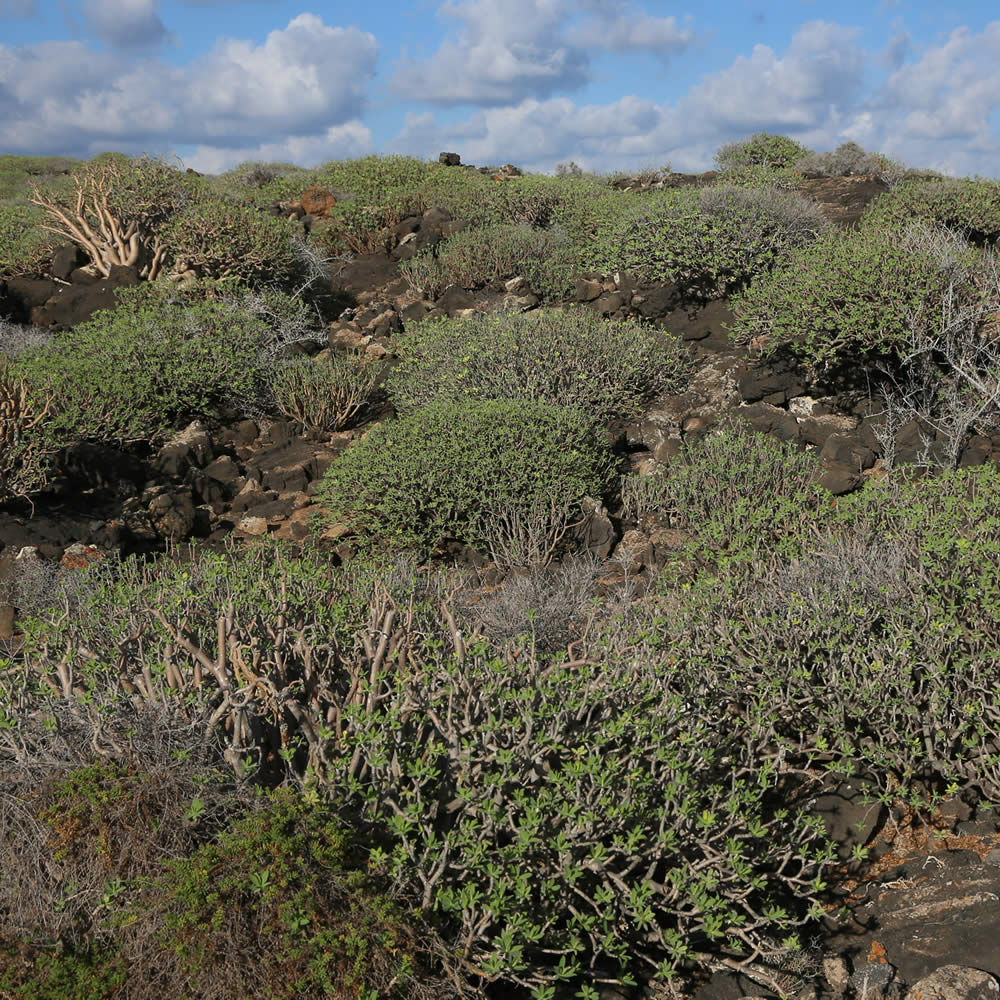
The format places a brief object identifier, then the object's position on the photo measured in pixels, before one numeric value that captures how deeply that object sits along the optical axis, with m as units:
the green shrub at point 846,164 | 21.45
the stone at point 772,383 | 9.22
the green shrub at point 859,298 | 8.40
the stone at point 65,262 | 13.51
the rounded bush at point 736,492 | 5.71
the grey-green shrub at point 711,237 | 11.12
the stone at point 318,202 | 19.09
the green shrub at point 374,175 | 18.27
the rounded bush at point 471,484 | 6.74
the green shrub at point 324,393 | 9.64
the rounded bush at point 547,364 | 8.67
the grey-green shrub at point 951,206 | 13.30
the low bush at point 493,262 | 13.01
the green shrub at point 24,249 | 13.91
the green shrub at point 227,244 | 13.03
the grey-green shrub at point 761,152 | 23.11
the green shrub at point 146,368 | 8.84
